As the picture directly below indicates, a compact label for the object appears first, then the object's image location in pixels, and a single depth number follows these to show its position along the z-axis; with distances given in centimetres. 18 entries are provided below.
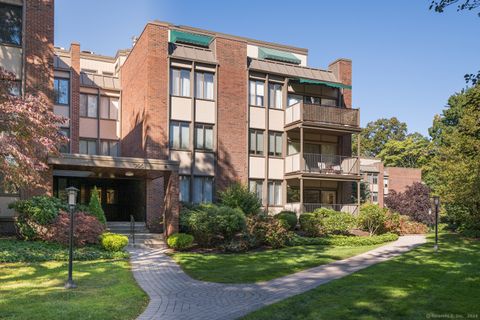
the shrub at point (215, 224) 1894
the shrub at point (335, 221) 2380
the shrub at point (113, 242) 1678
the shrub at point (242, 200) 2272
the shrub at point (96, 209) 1969
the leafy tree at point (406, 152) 6655
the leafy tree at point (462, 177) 2381
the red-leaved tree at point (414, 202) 4000
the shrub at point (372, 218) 2500
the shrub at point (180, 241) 1856
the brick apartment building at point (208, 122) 2477
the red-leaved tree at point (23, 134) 1345
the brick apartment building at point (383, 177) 5078
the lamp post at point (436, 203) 1879
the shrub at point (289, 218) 2439
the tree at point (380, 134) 8044
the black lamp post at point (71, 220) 1116
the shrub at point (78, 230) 1669
